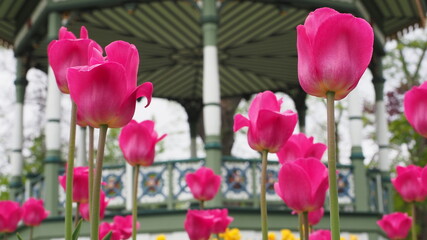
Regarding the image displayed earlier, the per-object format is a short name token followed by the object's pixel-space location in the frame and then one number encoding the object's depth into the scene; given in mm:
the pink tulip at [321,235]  1897
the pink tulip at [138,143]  2197
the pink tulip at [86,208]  2430
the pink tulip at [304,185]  1516
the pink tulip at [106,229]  2309
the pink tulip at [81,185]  2256
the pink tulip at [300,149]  1877
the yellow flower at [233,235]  3742
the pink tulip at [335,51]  1215
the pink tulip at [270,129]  1623
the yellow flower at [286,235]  4245
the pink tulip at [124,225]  2475
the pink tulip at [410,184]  2584
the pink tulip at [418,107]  1870
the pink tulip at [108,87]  1230
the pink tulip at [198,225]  2445
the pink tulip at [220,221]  2820
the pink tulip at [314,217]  2386
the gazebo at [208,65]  9039
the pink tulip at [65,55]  1509
